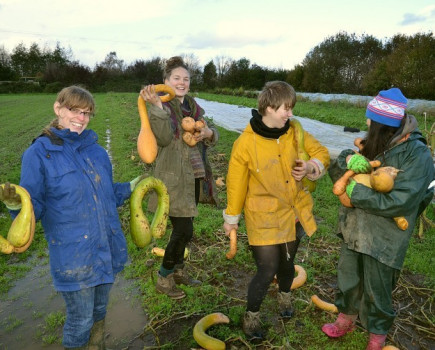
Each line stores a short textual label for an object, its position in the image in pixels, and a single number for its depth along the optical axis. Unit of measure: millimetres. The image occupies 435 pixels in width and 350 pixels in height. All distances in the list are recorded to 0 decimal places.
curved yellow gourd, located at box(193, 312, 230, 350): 2980
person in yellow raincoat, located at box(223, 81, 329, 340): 2887
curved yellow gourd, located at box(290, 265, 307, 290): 3861
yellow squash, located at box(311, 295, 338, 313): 3507
